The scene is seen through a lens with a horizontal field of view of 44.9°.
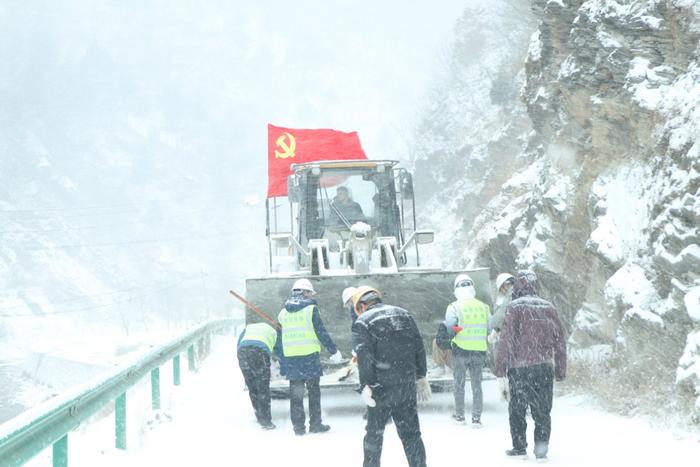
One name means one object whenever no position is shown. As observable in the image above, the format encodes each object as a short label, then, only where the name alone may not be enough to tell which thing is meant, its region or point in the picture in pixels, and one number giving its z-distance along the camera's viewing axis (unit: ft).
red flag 59.41
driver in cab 47.55
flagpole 44.20
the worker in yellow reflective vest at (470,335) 33.42
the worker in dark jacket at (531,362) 26.61
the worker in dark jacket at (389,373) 22.47
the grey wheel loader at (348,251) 39.78
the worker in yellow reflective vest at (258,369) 34.65
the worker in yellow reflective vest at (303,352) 33.63
